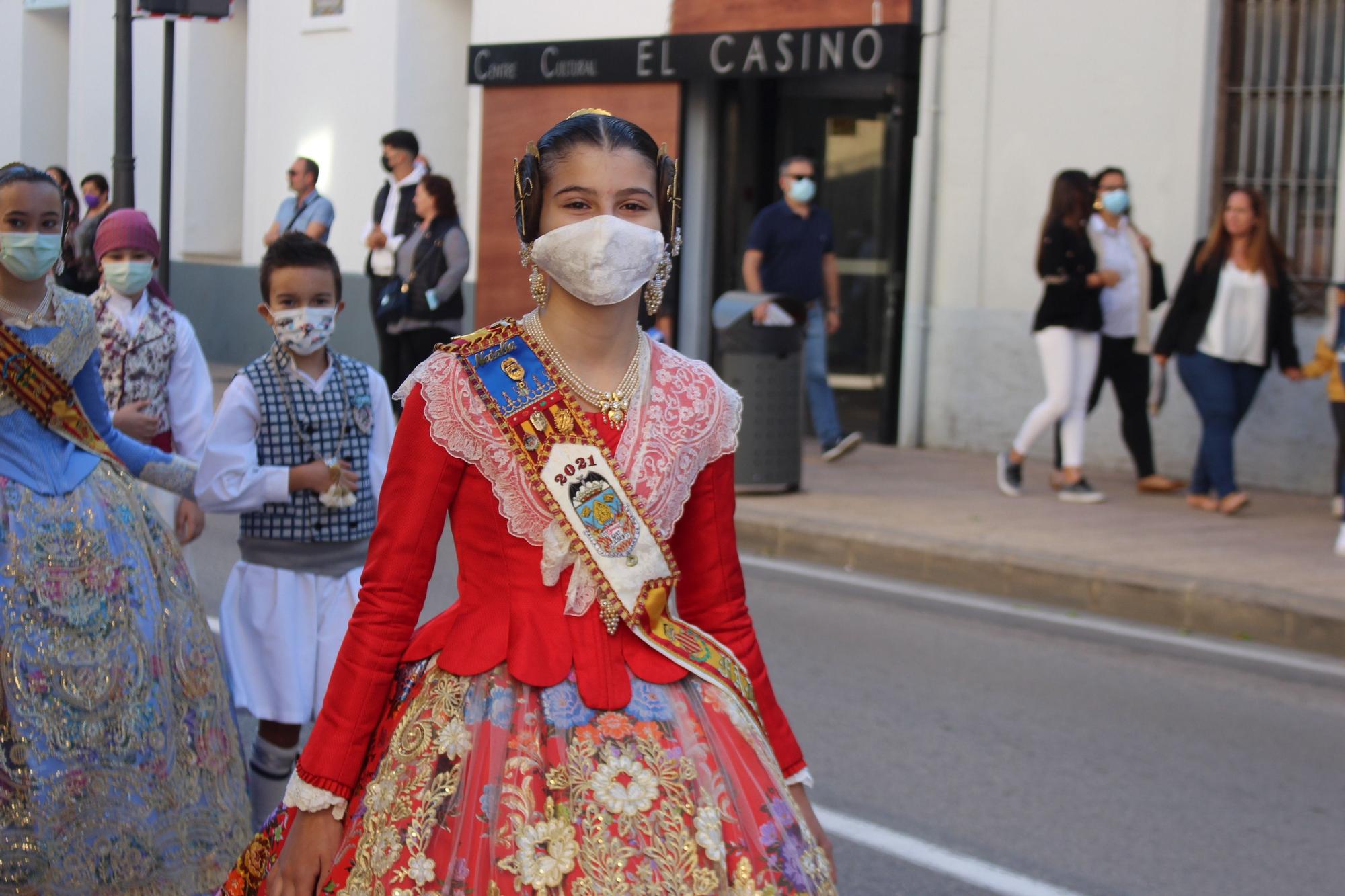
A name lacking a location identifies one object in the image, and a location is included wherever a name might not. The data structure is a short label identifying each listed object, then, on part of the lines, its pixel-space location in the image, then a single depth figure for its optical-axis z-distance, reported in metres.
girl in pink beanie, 5.42
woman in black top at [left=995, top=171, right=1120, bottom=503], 10.83
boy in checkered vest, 4.52
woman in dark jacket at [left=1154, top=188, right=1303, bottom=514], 10.34
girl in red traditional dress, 2.45
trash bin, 10.97
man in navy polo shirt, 12.38
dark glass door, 14.09
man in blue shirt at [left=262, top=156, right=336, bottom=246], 12.20
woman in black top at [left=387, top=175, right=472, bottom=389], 12.34
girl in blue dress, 3.97
